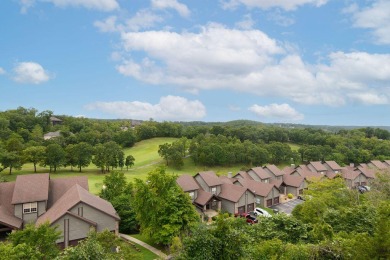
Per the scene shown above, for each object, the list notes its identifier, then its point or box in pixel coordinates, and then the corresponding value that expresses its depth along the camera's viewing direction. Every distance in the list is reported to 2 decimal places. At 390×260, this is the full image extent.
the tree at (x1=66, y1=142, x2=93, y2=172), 75.06
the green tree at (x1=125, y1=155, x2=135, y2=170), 81.00
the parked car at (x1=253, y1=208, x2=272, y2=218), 46.59
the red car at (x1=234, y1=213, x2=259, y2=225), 41.75
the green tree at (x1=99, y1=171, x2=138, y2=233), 37.56
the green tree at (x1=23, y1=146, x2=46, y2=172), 69.75
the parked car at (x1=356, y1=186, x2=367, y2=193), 65.76
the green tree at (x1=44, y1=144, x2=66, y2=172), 70.56
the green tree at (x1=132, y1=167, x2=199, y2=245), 30.45
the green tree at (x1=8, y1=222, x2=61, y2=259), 18.81
